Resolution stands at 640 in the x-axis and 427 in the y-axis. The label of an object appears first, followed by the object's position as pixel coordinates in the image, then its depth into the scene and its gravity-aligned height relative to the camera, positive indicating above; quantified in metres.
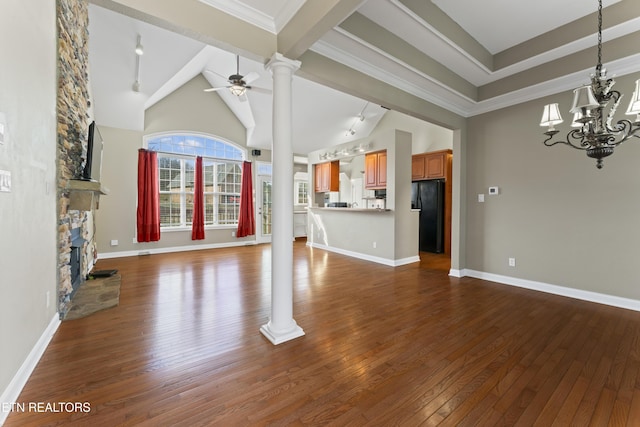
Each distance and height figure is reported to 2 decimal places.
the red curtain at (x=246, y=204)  7.48 +0.18
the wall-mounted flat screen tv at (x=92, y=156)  3.05 +0.65
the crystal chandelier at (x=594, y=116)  2.04 +0.80
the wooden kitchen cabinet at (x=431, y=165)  6.23 +1.14
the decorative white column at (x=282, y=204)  2.35 +0.06
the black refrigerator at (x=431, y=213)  6.33 -0.04
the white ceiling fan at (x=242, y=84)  4.28 +2.08
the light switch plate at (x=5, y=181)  1.49 +0.16
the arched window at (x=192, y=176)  6.60 +0.90
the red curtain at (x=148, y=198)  6.04 +0.28
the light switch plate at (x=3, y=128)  1.49 +0.46
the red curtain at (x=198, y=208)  6.81 +0.06
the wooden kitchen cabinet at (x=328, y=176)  6.85 +0.91
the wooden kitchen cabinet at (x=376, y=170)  5.49 +0.87
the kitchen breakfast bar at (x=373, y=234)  5.21 -0.49
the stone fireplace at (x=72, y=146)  2.64 +0.73
